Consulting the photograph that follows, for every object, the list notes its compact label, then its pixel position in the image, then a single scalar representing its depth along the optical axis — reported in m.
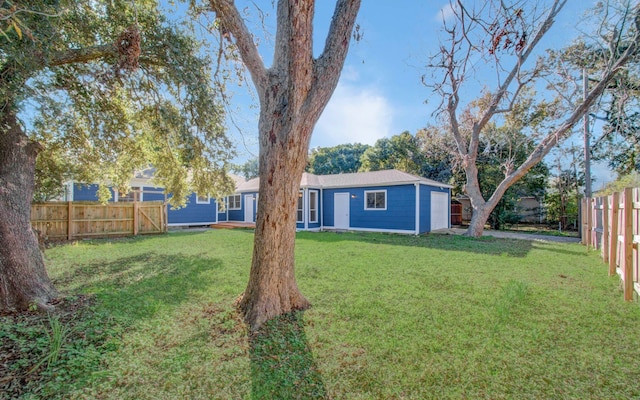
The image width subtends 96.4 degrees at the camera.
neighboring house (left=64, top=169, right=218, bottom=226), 13.09
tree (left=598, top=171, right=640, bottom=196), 12.86
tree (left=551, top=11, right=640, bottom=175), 9.60
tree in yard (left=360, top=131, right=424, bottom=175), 20.19
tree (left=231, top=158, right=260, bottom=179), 30.95
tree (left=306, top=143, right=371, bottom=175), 28.45
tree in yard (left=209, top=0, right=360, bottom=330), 3.17
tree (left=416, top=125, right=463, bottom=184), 14.35
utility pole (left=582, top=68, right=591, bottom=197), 10.48
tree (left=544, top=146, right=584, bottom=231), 14.58
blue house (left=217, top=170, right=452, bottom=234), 12.23
